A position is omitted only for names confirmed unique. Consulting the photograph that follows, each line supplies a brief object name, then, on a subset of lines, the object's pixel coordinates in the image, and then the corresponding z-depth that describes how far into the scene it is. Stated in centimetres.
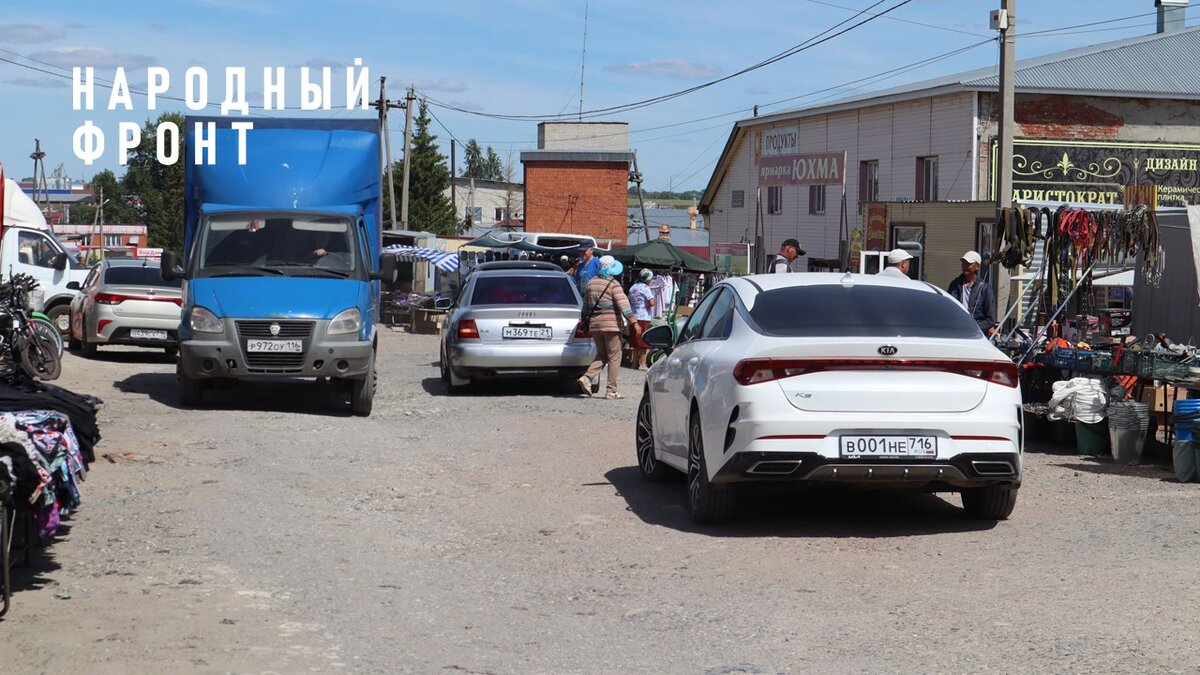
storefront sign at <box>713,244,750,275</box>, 3516
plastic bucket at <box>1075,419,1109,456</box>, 1311
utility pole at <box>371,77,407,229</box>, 6088
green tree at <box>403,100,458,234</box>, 9156
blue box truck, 1542
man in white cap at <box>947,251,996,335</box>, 1438
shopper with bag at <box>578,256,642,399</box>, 1778
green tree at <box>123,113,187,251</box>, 12312
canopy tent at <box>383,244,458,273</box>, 4181
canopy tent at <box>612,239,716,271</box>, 3070
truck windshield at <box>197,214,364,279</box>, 1625
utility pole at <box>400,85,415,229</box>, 5936
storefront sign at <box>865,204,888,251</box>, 2723
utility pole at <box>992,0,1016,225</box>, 2034
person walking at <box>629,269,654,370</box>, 2364
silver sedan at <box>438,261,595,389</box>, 1803
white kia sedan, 846
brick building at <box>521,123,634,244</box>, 7525
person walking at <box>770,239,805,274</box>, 1784
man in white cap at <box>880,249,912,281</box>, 1493
